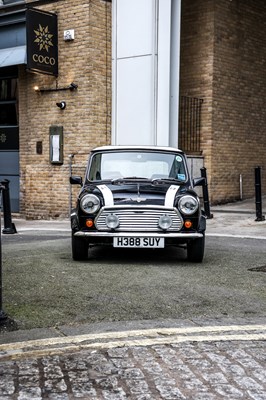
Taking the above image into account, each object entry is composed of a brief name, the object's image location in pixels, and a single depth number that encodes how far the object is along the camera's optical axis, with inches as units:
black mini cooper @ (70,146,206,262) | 277.7
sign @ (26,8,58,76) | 525.3
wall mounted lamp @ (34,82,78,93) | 545.8
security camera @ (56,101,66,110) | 555.2
